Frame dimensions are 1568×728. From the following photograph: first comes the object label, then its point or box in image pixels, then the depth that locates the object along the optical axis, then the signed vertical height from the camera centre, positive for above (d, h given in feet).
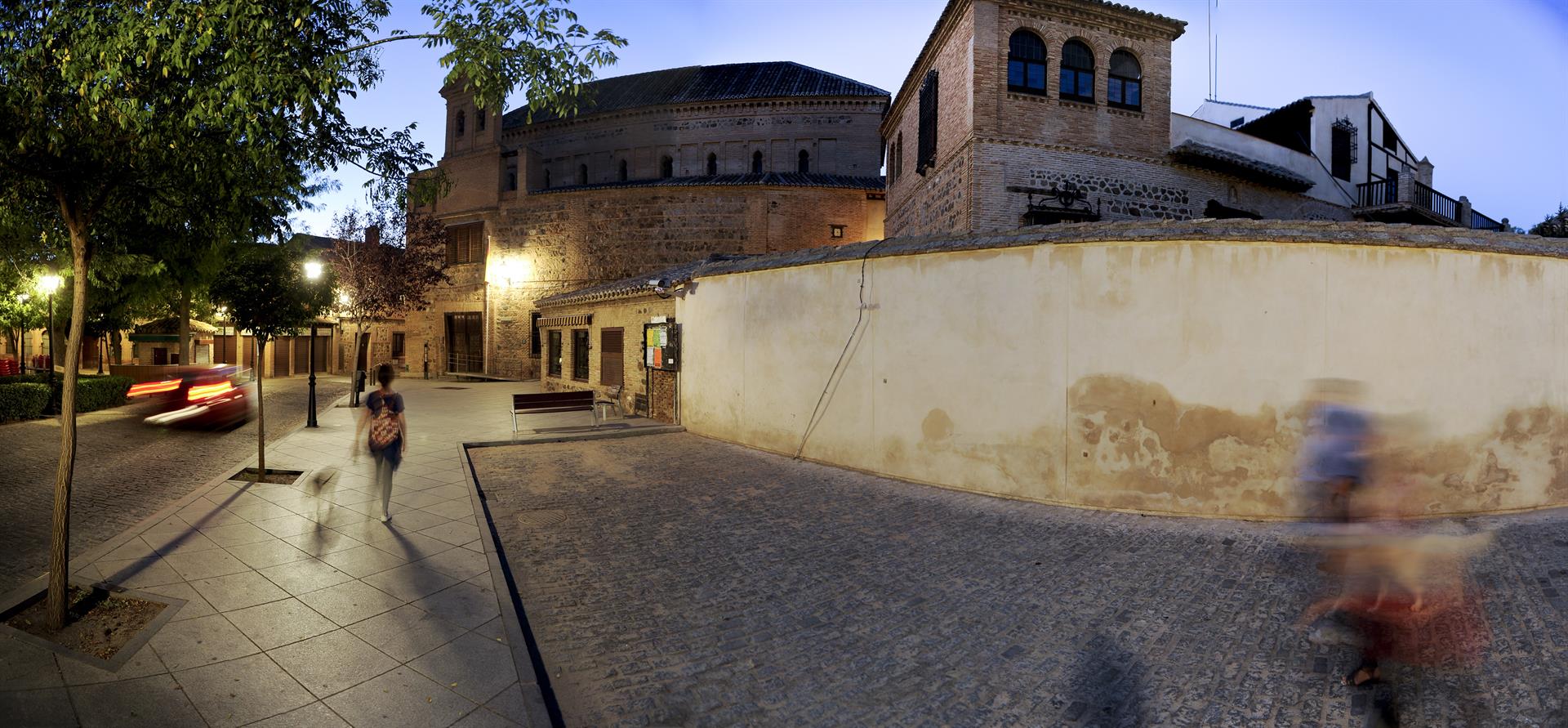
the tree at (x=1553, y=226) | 87.71 +19.90
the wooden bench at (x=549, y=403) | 38.75 -2.92
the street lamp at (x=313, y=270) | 36.06 +4.80
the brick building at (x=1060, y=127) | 46.83 +18.58
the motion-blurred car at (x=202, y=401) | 41.09 -3.22
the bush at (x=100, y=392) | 47.52 -3.19
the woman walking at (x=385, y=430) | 20.20 -2.42
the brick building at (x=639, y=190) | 88.43 +23.96
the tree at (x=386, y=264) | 77.56 +12.11
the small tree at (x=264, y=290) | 35.29 +3.60
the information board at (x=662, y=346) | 40.42 +0.76
